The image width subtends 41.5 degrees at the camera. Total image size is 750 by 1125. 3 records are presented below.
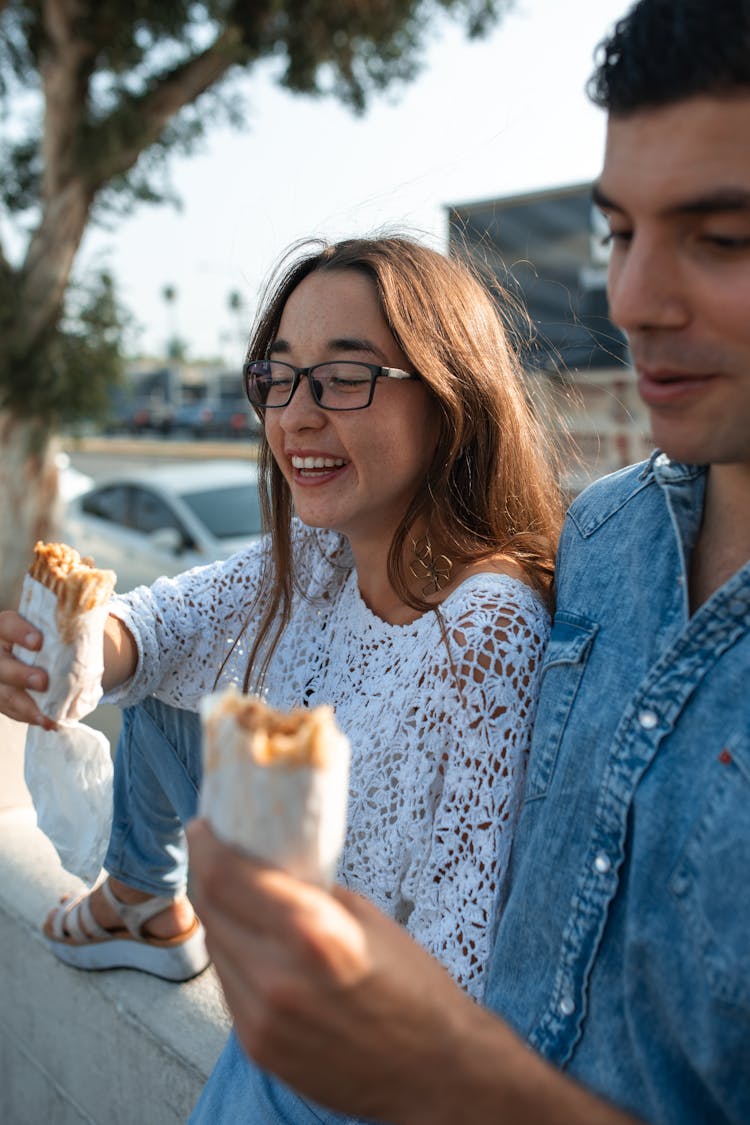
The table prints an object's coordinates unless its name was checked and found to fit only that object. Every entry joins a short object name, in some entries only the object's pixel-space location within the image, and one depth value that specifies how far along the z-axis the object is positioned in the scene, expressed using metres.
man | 0.88
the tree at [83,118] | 8.44
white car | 7.74
